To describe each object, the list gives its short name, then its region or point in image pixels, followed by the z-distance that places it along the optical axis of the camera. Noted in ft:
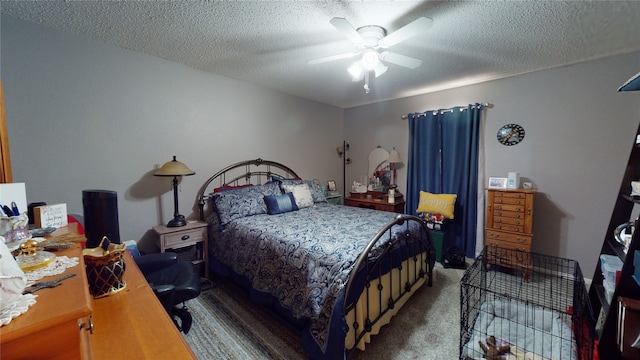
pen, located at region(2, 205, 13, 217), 3.31
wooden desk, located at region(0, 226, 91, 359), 1.50
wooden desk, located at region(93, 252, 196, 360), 2.59
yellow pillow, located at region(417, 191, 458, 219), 10.84
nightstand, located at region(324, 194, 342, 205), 13.68
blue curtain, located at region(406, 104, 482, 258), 10.88
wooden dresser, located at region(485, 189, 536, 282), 8.91
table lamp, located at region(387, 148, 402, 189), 13.23
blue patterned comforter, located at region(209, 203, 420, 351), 5.12
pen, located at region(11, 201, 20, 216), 3.53
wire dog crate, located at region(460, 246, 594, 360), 5.01
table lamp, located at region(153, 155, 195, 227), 8.02
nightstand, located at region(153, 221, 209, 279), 8.03
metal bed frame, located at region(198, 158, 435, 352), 5.28
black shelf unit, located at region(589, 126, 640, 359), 4.15
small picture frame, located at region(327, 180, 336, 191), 14.74
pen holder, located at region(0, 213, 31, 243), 3.05
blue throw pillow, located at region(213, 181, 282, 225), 8.72
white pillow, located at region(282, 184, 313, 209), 10.52
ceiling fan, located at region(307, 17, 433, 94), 5.42
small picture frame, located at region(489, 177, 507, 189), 9.69
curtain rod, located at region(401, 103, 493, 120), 10.51
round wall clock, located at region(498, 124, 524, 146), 9.93
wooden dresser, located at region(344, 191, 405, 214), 12.74
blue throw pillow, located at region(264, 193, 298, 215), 9.42
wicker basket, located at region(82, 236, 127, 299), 3.32
